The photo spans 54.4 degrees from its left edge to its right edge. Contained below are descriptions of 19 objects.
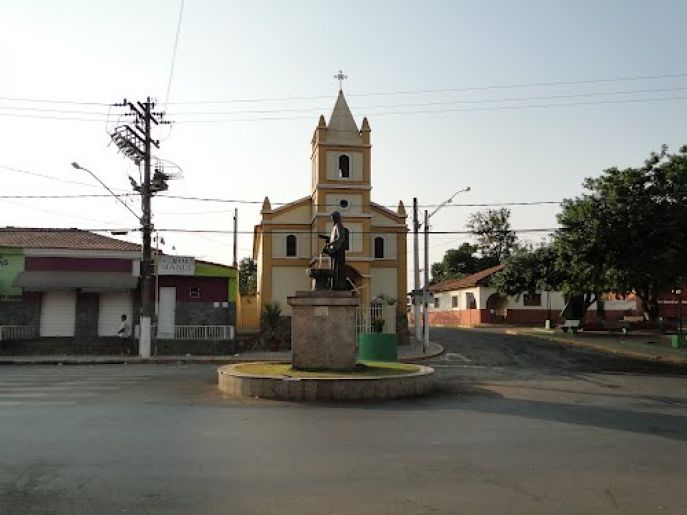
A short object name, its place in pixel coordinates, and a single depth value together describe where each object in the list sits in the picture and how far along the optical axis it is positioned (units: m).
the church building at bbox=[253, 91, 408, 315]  37.56
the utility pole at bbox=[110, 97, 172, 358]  27.64
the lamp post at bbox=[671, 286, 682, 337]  37.39
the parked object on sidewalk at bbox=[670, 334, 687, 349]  31.00
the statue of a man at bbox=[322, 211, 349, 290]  16.58
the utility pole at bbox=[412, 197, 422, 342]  30.42
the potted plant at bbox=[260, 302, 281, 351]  33.34
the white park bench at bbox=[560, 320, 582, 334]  42.62
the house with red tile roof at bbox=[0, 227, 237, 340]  30.75
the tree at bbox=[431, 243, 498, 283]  81.59
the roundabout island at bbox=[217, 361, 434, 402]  13.71
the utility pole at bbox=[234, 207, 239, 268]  49.29
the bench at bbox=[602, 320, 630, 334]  44.49
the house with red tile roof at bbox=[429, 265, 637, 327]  54.25
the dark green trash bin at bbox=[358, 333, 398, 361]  22.38
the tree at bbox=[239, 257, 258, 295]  65.90
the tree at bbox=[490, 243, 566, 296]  45.91
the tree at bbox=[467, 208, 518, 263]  80.25
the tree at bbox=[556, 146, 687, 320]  28.20
